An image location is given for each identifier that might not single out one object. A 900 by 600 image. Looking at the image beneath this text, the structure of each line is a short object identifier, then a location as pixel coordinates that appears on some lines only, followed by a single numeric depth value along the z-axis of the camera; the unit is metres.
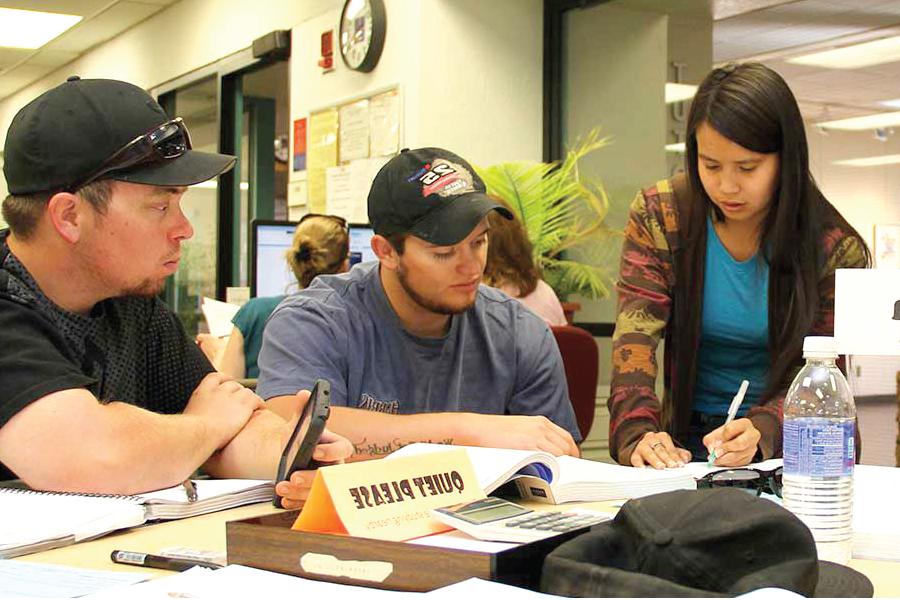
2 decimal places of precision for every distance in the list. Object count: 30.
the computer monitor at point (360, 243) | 3.95
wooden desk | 1.09
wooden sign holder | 0.88
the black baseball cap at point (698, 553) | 0.79
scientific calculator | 0.97
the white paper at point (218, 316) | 4.01
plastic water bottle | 1.05
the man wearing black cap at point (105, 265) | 1.42
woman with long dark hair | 1.83
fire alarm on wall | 5.03
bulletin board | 4.62
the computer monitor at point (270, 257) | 3.93
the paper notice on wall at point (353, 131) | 4.76
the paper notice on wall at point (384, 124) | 4.54
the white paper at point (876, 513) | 1.11
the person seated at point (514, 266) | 3.48
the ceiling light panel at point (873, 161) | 3.64
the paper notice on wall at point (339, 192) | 4.88
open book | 1.30
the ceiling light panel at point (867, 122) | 3.69
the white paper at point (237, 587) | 0.88
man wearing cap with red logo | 1.85
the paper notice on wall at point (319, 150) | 5.02
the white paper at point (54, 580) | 0.94
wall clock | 4.61
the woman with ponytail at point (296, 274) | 3.38
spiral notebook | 1.15
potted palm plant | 4.17
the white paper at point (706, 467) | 1.47
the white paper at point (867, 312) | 1.39
